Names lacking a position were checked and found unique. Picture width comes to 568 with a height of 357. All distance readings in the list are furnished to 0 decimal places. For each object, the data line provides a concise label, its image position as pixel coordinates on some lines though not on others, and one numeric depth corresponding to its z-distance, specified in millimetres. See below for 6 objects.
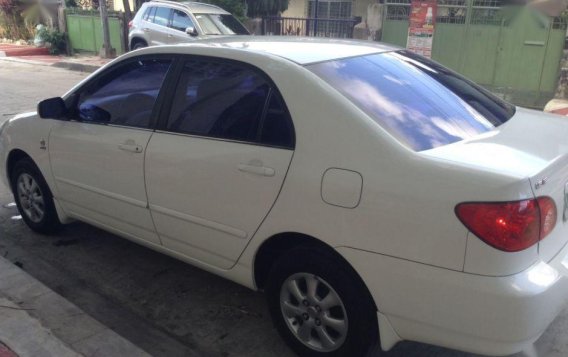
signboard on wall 12352
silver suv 14242
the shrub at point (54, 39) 21266
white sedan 2195
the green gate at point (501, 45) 11391
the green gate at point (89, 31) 19609
